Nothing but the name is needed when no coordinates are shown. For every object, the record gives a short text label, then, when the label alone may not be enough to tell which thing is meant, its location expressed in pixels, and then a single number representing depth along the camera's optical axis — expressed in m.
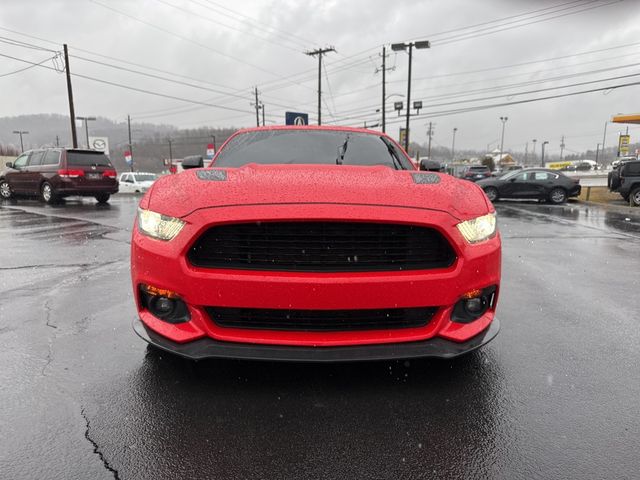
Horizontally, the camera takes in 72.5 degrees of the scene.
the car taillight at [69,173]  13.17
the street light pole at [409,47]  30.81
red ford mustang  2.11
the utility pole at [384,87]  35.59
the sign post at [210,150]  35.43
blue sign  17.05
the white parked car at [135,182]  23.23
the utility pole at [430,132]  90.56
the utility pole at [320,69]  37.44
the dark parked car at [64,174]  13.26
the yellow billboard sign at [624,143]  49.88
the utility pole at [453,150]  94.24
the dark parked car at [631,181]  15.71
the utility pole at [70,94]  26.09
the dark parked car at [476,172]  33.41
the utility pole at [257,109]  54.43
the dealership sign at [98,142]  34.00
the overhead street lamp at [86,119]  60.87
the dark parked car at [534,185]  18.30
